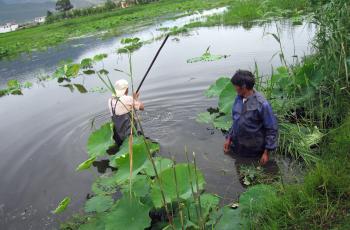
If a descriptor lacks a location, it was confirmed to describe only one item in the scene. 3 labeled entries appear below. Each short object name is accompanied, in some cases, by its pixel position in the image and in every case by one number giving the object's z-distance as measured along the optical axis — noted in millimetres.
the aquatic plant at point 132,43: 16934
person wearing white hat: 6105
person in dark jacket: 4566
